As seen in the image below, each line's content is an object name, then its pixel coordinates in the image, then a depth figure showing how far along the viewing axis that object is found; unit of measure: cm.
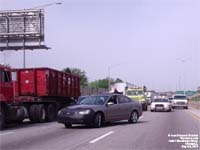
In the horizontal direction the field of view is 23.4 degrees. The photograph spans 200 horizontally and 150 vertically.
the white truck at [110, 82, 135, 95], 6062
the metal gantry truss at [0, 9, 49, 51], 3638
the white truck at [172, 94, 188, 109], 5491
